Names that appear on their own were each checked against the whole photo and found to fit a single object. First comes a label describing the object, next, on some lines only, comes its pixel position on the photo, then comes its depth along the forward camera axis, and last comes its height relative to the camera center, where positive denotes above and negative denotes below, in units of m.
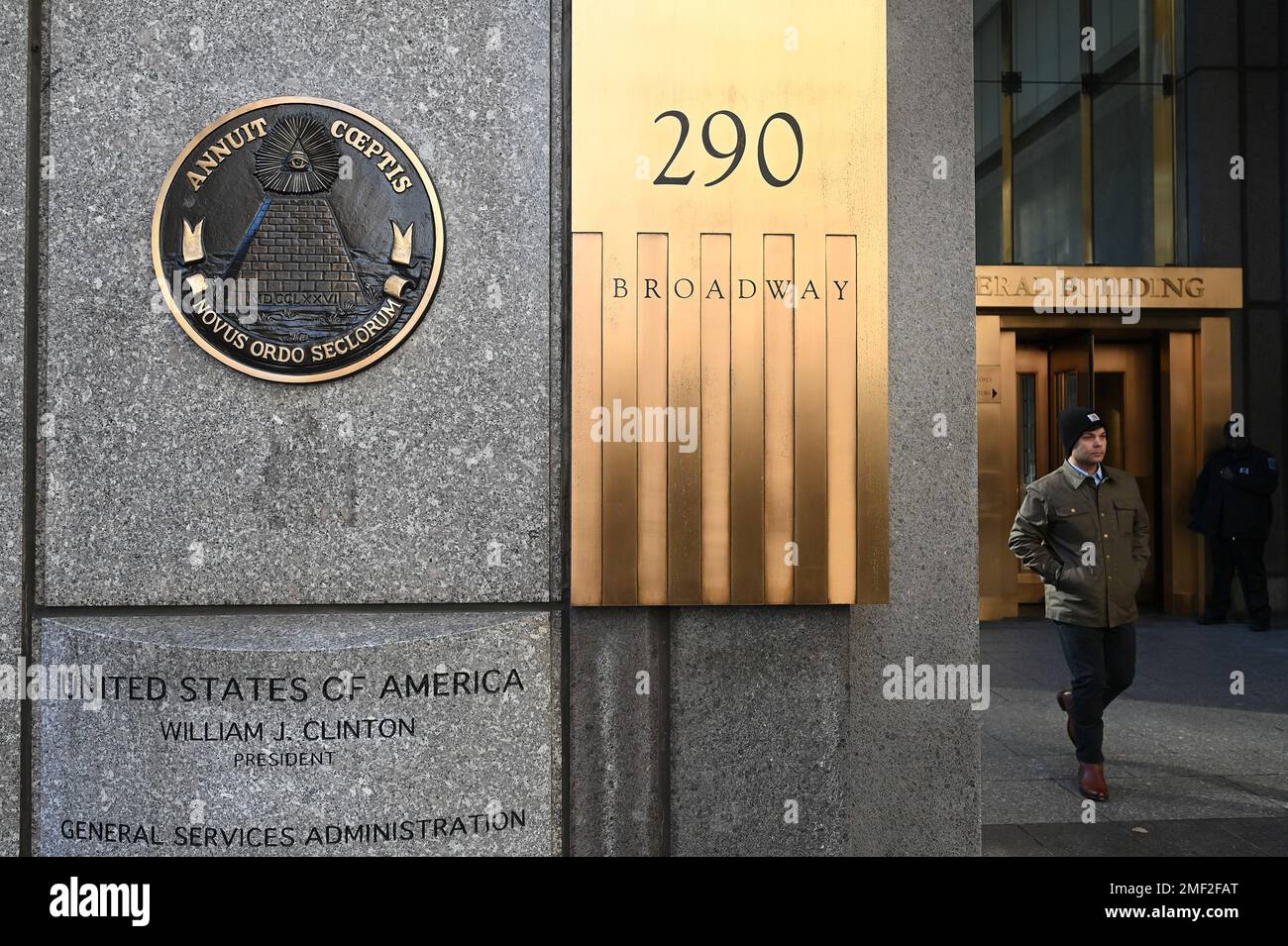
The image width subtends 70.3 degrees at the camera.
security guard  9.55 -0.33
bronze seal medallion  3.15 +0.88
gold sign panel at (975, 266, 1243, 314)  10.25 +2.27
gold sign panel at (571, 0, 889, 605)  3.27 +0.67
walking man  4.88 -0.40
